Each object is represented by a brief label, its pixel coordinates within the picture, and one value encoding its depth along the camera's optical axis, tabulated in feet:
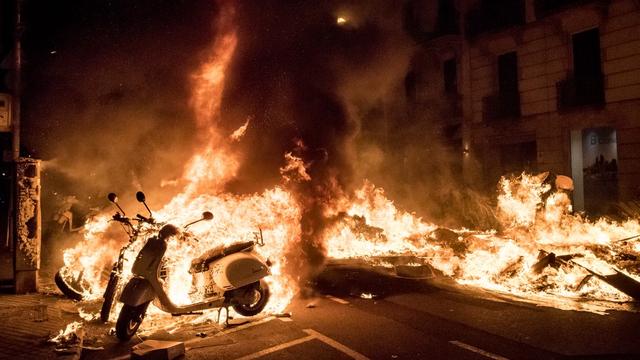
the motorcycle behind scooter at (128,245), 20.98
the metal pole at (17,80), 28.78
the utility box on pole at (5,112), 28.73
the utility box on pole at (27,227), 27.99
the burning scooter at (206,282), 19.07
